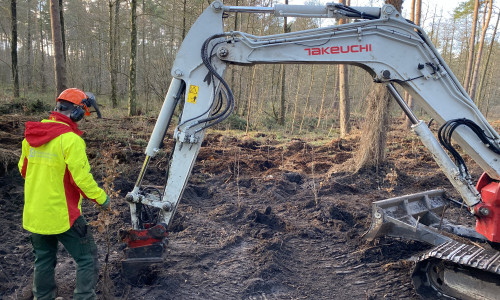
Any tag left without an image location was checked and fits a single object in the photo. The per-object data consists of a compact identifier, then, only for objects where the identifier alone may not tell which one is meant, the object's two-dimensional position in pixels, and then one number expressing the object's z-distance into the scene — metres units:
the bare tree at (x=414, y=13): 17.84
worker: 3.14
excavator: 3.93
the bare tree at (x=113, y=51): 18.89
